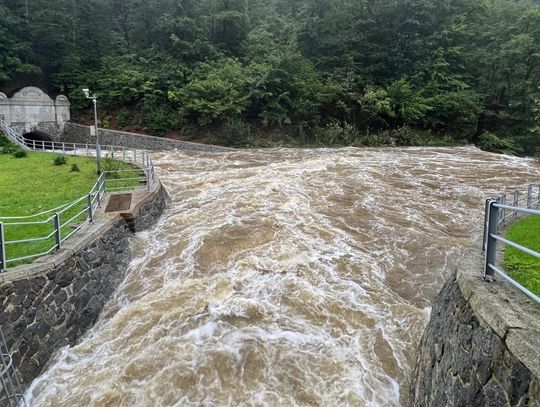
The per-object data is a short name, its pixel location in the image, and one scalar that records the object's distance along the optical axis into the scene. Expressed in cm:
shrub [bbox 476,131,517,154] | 3086
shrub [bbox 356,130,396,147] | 3145
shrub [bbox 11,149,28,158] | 1991
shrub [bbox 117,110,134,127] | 3219
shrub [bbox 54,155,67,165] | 1734
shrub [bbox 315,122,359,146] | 3105
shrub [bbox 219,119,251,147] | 2911
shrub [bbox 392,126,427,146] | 3238
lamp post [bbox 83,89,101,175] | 1491
